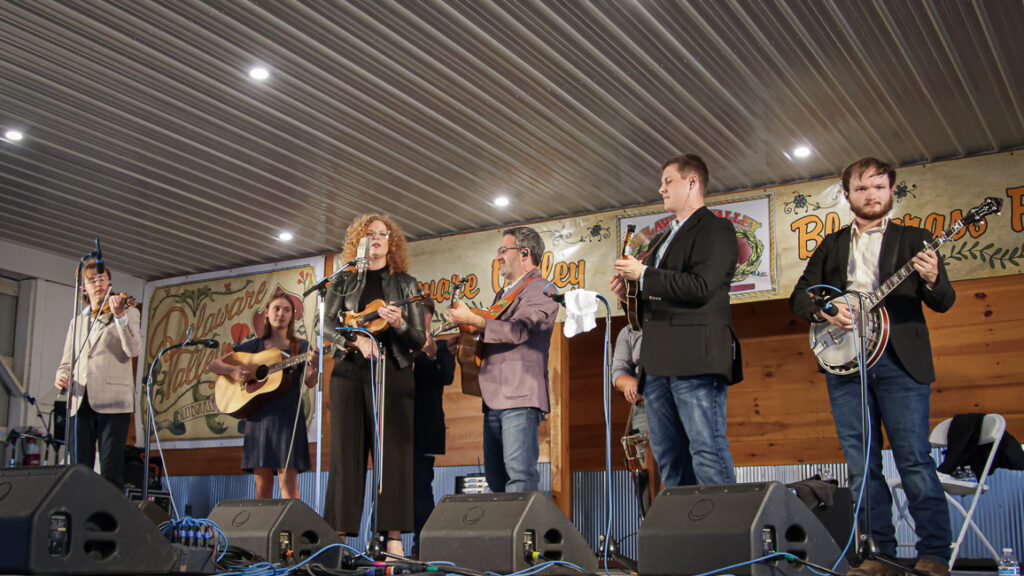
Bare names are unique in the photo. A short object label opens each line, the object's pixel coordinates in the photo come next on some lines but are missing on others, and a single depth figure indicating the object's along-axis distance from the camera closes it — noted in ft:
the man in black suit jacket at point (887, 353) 11.68
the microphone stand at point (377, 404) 13.98
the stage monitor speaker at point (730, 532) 8.89
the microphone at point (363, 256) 15.57
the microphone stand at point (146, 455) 15.44
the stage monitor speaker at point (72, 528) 8.52
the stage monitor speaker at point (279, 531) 12.39
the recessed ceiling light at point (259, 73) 18.54
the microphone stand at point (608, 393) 11.07
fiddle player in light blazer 18.42
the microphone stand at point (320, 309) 14.93
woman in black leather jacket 15.11
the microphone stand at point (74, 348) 14.24
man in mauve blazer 14.47
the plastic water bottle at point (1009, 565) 15.50
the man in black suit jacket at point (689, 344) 11.32
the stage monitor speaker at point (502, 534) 10.56
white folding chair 17.37
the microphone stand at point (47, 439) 26.66
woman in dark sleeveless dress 19.67
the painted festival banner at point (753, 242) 23.82
